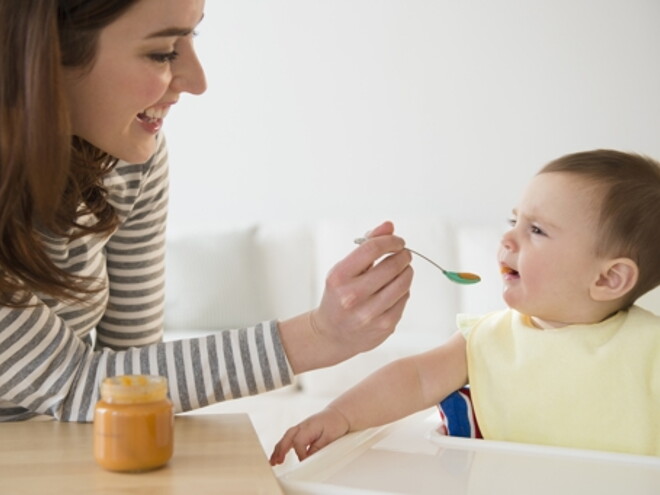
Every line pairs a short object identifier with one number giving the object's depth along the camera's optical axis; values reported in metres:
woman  1.05
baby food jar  0.86
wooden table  0.81
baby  1.16
